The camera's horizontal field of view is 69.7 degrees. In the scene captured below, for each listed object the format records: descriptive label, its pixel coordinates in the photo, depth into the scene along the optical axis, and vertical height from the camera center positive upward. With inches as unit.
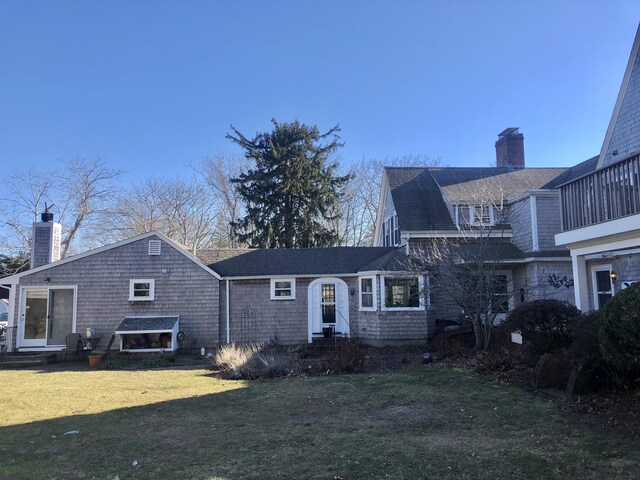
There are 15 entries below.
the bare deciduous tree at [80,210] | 1244.5 +241.8
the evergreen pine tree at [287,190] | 1246.3 +289.9
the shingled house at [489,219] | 677.9 +122.7
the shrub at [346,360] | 462.9 -65.4
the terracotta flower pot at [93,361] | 577.9 -76.5
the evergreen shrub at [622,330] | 220.5 -18.5
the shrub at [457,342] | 504.4 -58.3
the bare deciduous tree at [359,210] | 1434.5 +267.5
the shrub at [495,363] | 387.9 -58.8
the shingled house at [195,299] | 661.9 -1.2
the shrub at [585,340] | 270.5 -28.3
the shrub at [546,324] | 339.0 -22.7
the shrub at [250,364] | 447.8 -66.4
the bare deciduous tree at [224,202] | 1451.8 +302.2
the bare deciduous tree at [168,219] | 1378.0 +243.7
